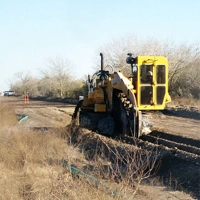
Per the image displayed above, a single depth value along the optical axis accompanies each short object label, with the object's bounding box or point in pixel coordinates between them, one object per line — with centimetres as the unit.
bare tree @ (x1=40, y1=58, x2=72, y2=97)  7297
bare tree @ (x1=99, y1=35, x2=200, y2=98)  4222
